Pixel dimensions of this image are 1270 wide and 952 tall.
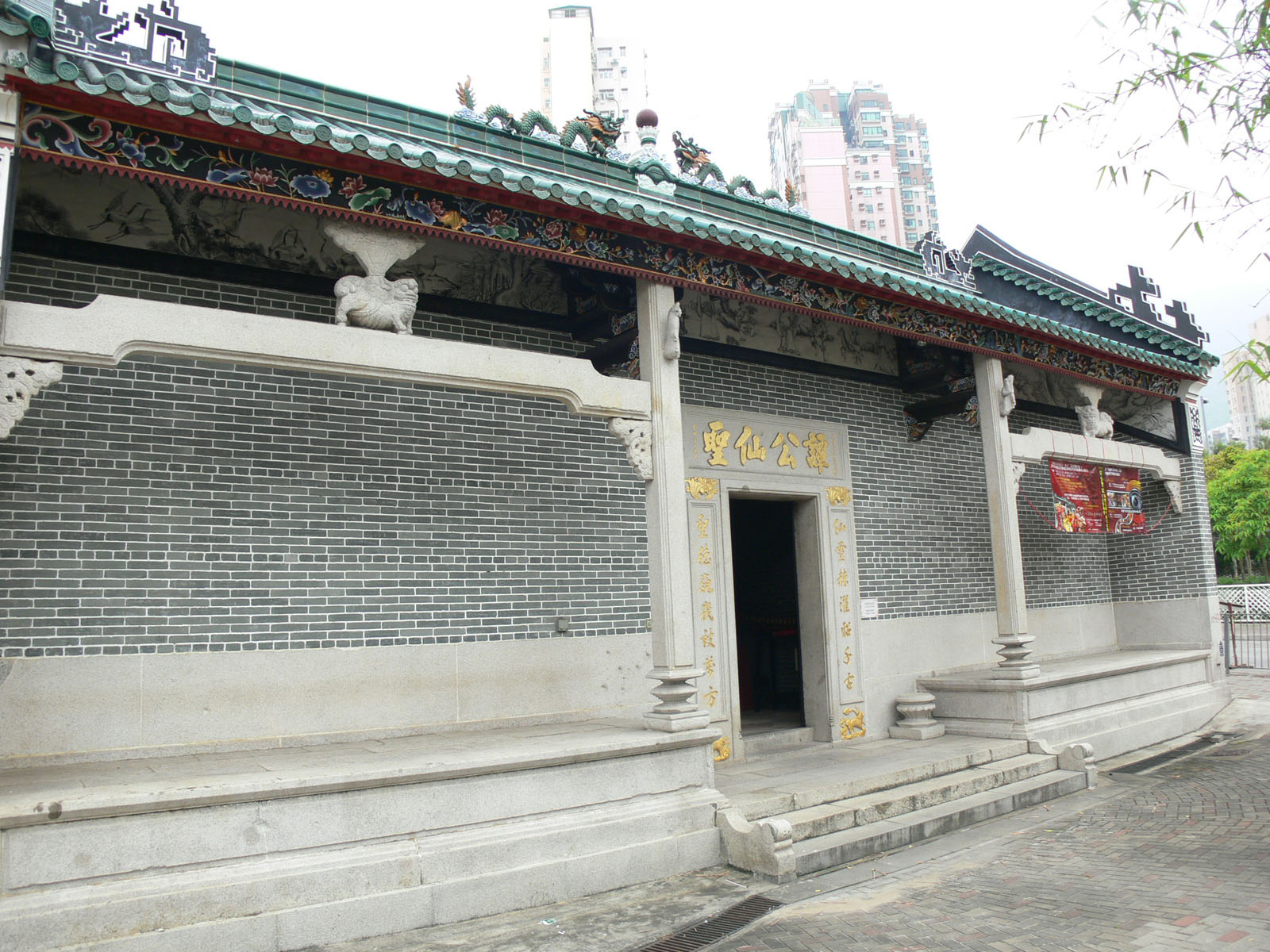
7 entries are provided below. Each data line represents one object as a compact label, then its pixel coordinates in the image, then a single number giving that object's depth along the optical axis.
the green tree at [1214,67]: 3.37
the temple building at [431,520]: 4.20
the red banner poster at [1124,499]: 9.66
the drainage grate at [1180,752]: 8.20
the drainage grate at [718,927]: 4.26
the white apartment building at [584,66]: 61.06
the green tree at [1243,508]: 30.30
